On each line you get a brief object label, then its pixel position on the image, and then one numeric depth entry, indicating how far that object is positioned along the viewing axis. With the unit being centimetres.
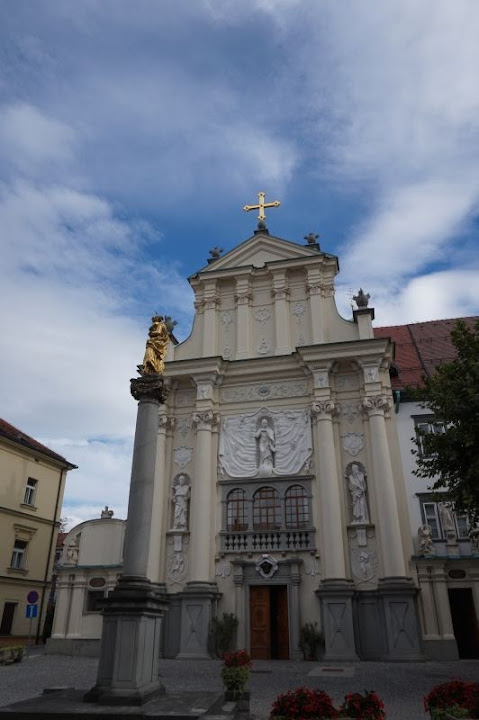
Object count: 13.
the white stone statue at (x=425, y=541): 1992
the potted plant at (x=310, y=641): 1908
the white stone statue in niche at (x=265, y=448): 2264
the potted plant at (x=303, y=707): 670
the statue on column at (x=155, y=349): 1344
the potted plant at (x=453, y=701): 650
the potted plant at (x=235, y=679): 1006
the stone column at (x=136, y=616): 983
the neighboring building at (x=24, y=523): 2777
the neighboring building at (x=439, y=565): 1908
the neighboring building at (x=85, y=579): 2173
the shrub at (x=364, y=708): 666
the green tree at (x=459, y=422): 1245
